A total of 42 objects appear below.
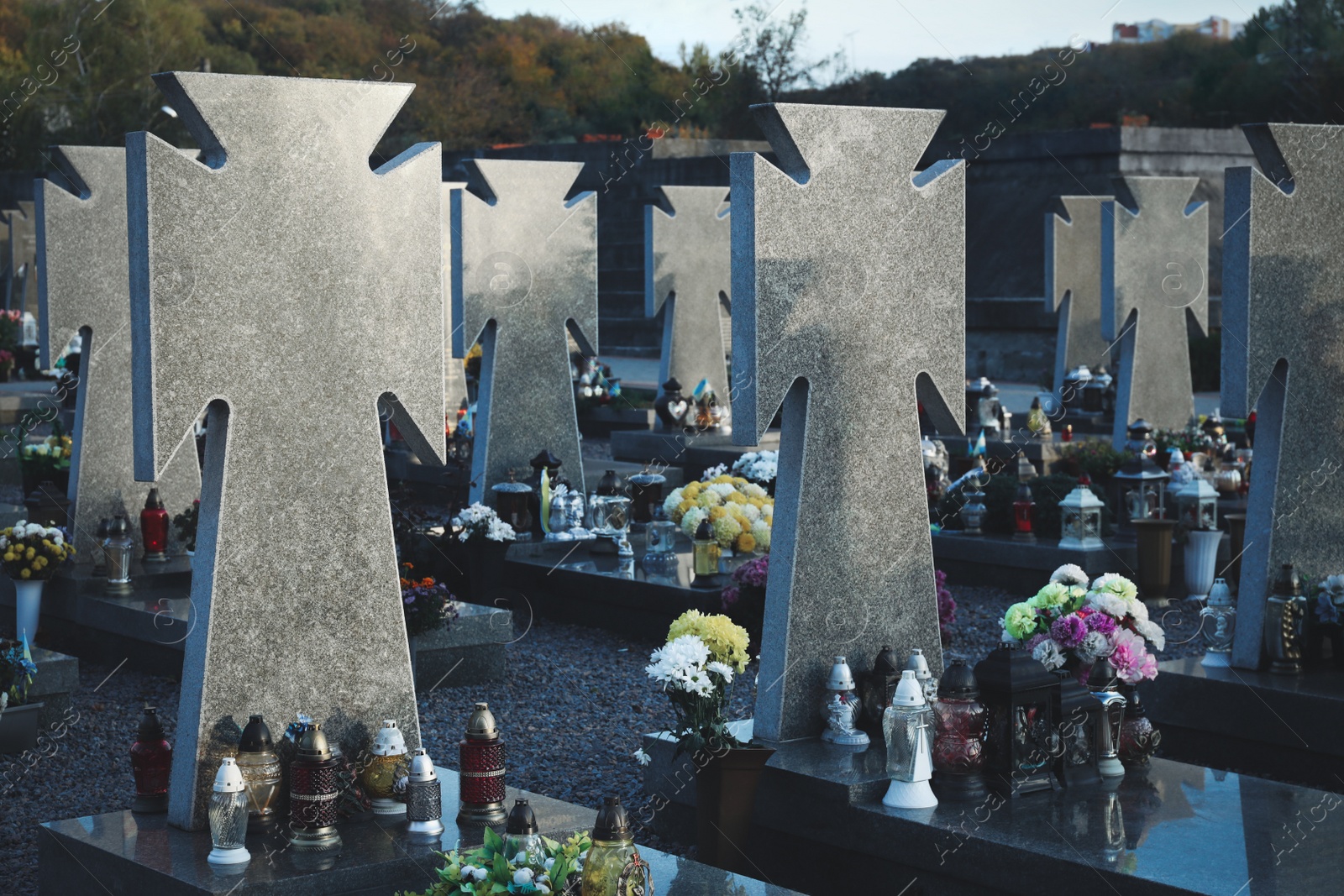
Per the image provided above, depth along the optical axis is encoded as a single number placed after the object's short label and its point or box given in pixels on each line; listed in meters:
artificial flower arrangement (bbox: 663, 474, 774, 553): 9.46
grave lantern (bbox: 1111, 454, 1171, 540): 10.14
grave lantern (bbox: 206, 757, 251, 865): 4.32
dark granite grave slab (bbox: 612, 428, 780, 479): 13.34
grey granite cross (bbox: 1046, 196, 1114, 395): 15.05
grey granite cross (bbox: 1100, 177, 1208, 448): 13.03
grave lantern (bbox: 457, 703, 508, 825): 4.73
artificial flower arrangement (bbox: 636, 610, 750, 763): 5.12
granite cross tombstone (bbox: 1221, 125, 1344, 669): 6.28
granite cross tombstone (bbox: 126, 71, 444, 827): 4.59
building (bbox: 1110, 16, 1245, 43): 43.84
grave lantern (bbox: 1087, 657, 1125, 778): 5.30
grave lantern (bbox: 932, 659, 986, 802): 5.12
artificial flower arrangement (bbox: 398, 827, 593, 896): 3.66
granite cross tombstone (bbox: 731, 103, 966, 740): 5.50
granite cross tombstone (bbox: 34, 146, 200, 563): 8.95
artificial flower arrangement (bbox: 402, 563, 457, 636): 7.71
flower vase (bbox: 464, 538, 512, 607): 9.48
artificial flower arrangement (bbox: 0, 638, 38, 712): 6.70
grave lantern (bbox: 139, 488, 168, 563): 9.04
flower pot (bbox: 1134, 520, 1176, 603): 9.59
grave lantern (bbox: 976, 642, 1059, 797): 5.12
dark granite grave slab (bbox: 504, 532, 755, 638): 9.01
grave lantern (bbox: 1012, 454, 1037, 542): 10.28
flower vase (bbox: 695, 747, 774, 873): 5.13
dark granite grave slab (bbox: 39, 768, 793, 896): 4.25
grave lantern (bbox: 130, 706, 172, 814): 4.81
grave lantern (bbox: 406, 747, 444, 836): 4.63
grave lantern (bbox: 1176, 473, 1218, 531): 9.78
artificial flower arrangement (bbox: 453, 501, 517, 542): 9.41
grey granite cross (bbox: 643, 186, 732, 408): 14.30
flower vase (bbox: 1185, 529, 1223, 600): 9.61
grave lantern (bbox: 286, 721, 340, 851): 4.50
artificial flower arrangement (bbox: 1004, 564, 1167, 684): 5.65
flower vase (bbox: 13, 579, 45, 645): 8.48
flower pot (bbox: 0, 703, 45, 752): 6.75
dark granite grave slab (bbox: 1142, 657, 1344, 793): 5.98
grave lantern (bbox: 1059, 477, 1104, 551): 9.91
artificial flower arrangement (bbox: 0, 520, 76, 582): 8.39
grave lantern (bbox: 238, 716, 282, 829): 4.61
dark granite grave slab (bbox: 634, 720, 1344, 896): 4.43
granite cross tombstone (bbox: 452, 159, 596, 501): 10.86
